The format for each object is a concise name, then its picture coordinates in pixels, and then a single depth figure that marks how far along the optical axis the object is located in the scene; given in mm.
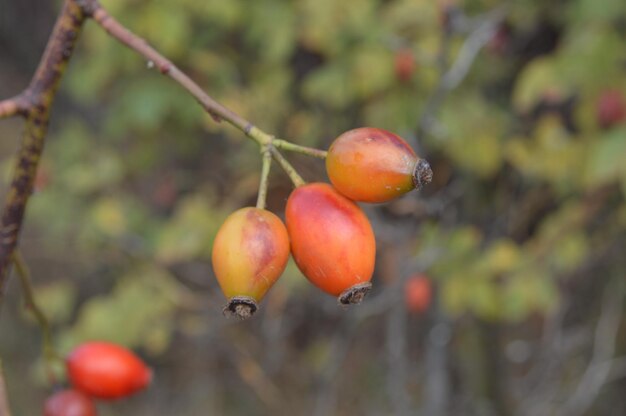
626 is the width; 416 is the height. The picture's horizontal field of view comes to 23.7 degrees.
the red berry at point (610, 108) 576
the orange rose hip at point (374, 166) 239
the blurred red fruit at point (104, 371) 309
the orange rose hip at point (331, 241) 239
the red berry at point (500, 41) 725
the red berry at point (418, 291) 779
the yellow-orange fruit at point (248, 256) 236
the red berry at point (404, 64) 668
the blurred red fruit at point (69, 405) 304
